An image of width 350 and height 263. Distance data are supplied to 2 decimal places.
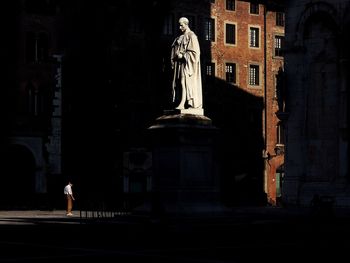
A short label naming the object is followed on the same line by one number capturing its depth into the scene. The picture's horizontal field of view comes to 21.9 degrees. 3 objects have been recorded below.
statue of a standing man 26.73
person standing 43.05
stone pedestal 26.17
